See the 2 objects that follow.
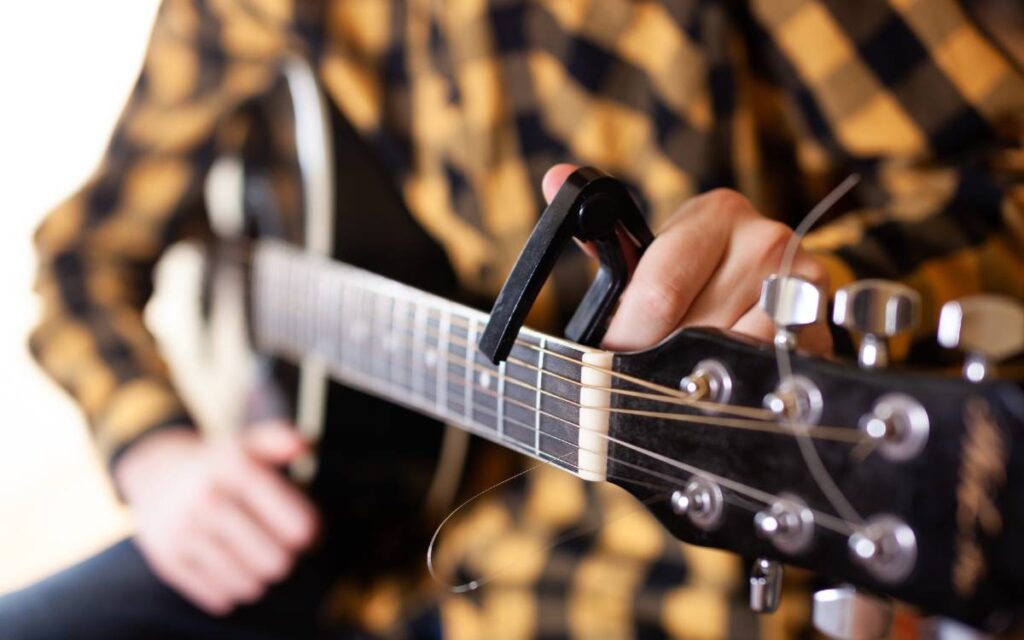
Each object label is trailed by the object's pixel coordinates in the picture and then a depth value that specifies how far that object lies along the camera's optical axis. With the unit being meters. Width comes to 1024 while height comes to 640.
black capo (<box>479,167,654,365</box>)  0.36
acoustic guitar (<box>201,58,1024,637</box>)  0.26
